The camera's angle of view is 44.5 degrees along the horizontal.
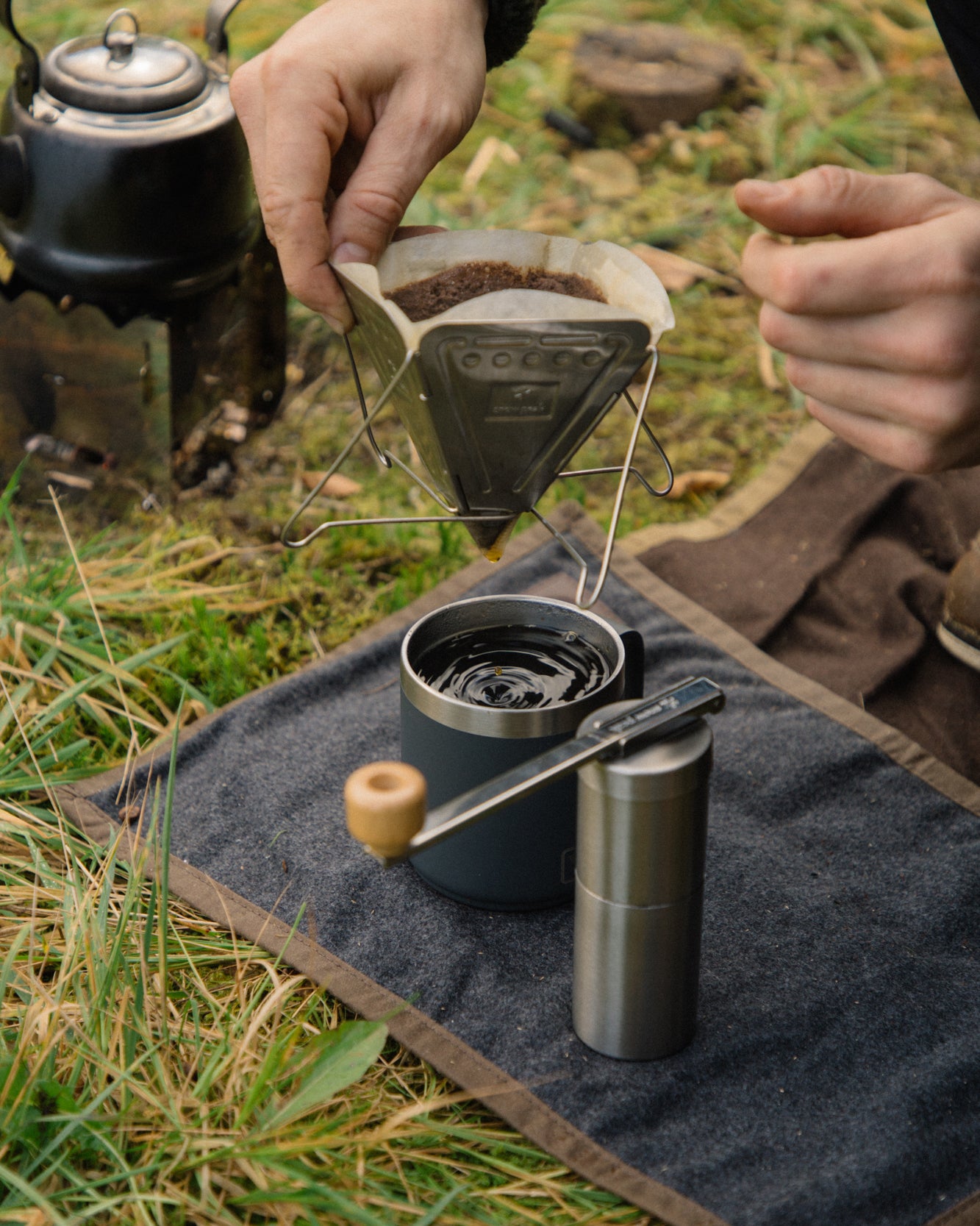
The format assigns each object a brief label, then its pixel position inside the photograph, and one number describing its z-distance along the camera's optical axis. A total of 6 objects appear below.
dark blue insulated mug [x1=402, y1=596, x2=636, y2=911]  1.58
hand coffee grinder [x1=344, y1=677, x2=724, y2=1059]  1.30
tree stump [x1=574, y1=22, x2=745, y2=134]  4.19
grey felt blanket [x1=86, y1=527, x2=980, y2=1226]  1.42
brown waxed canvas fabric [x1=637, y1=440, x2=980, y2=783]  2.22
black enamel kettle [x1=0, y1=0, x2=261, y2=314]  2.33
